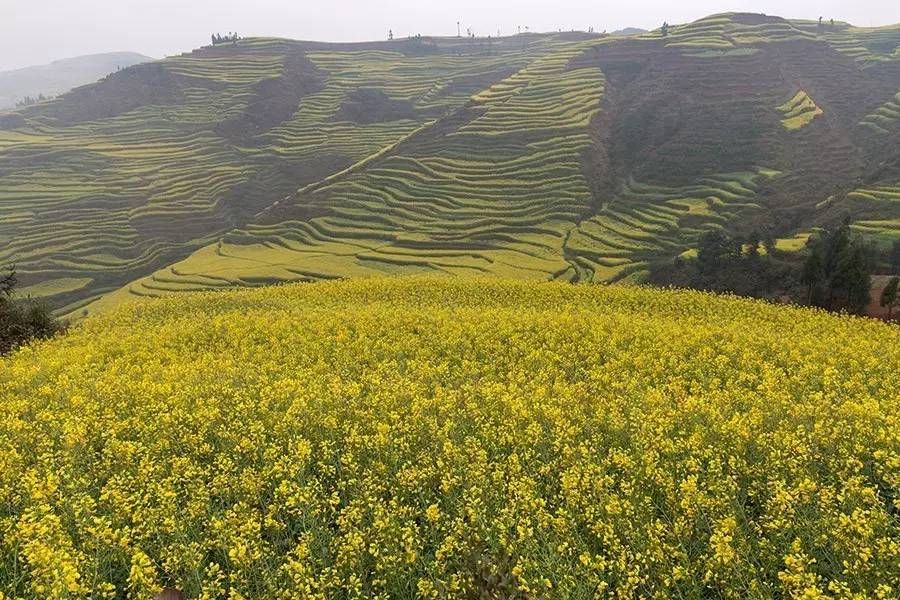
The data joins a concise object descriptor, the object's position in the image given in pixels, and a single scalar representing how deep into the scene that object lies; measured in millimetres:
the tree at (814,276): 40531
